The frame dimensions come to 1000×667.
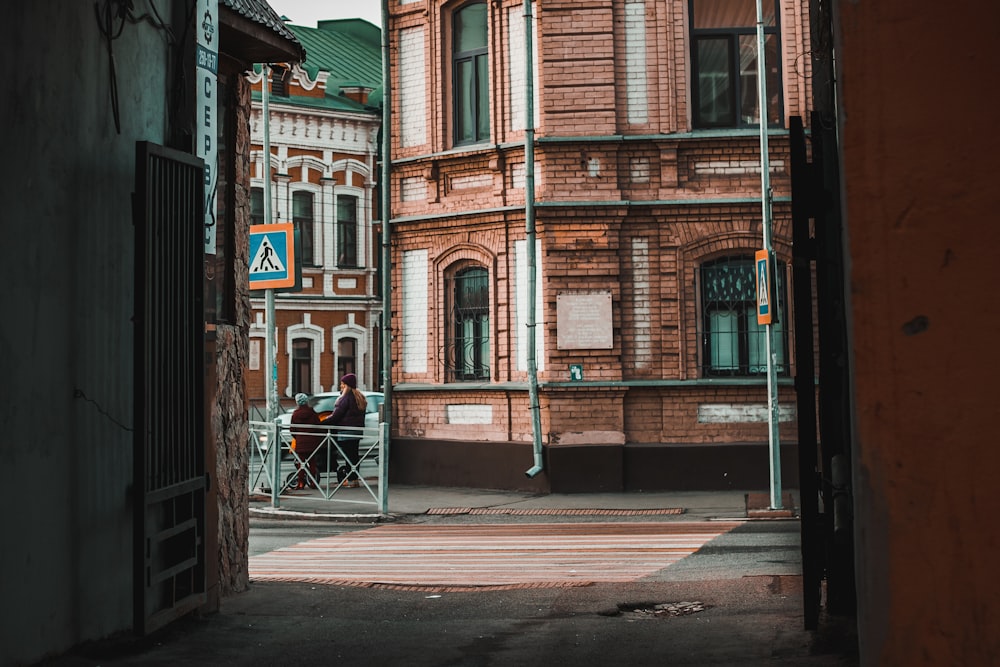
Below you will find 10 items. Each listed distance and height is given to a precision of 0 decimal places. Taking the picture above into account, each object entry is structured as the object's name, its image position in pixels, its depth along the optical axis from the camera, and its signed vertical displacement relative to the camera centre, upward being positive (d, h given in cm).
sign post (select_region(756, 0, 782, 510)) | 1617 +118
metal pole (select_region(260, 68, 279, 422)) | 2159 +93
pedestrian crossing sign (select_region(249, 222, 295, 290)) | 1788 +172
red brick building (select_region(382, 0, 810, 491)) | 1989 +206
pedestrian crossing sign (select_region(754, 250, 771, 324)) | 1608 +112
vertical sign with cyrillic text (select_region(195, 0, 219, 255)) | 884 +191
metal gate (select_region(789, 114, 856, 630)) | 757 +0
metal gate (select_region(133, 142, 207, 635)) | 729 +1
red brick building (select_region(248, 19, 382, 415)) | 4153 +525
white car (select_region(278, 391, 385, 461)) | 2816 -40
